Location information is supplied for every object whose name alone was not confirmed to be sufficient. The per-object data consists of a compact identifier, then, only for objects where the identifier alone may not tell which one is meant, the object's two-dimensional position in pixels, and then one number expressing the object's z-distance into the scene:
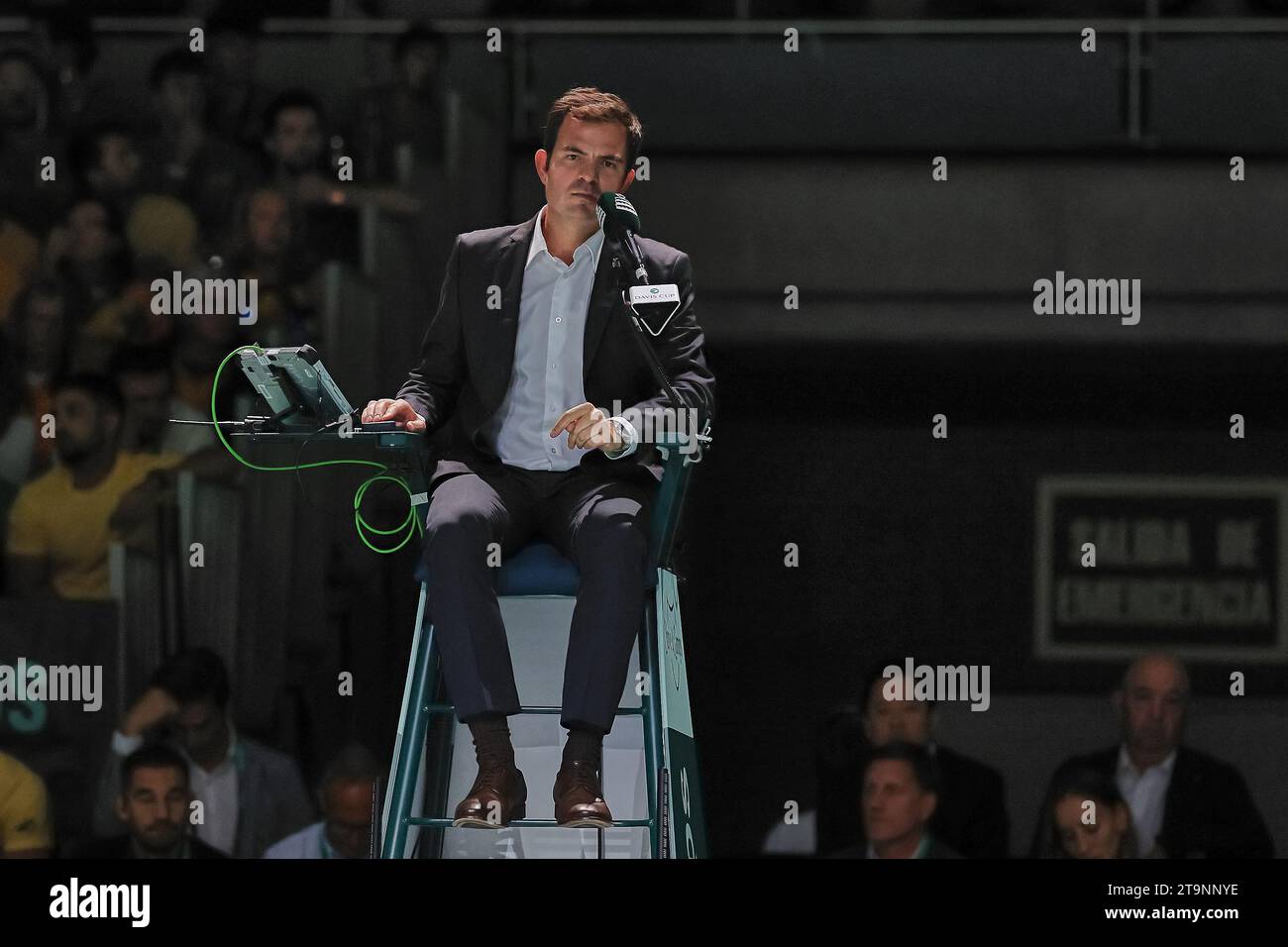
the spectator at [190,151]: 11.50
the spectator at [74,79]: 11.76
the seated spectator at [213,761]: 9.95
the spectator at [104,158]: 11.64
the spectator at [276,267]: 10.81
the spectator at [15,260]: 11.33
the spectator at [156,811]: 9.62
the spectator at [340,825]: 9.59
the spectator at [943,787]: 9.77
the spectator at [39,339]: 11.08
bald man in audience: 9.66
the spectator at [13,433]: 10.80
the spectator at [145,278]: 11.03
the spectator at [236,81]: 11.62
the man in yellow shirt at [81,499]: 10.48
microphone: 7.67
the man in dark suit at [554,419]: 7.43
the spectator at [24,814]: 9.41
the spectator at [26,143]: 11.65
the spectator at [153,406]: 10.77
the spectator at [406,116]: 11.27
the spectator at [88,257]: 11.23
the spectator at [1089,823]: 9.56
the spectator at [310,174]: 11.30
